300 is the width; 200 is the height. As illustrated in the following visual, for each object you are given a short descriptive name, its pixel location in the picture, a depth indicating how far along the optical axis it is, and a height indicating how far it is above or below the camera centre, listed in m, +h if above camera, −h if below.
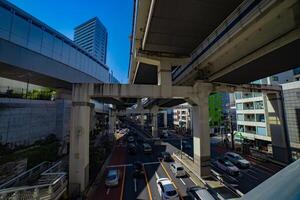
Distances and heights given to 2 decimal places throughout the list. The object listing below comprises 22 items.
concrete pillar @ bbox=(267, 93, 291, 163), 23.18 -1.77
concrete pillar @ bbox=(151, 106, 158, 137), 45.92 -1.02
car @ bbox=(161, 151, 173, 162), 24.22 -6.02
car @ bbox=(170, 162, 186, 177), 17.71 -5.80
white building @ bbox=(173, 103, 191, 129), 66.82 +0.17
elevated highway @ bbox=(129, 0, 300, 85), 8.62 +5.31
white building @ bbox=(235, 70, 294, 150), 33.25 +0.58
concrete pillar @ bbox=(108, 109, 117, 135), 45.14 -0.86
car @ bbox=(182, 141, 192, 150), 33.06 -6.00
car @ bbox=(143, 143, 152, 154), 29.15 -5.63
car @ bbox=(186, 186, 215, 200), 11.51 -5.58
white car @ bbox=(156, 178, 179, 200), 12.37 -5.74
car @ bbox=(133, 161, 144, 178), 18.34 -6.15
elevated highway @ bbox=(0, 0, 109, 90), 19.16 +9.49
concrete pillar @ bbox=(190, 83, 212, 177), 16.14 -1.15
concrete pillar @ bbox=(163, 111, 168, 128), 83.81 -0.82
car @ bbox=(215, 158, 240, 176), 18.61 -5.97
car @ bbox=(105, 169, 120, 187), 15.68 -6.01
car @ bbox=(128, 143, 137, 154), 29.23 -5.72
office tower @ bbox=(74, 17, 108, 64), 124.38 +64.00
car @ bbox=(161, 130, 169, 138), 51.50 -5.56
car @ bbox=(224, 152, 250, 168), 21.33 -5.85
